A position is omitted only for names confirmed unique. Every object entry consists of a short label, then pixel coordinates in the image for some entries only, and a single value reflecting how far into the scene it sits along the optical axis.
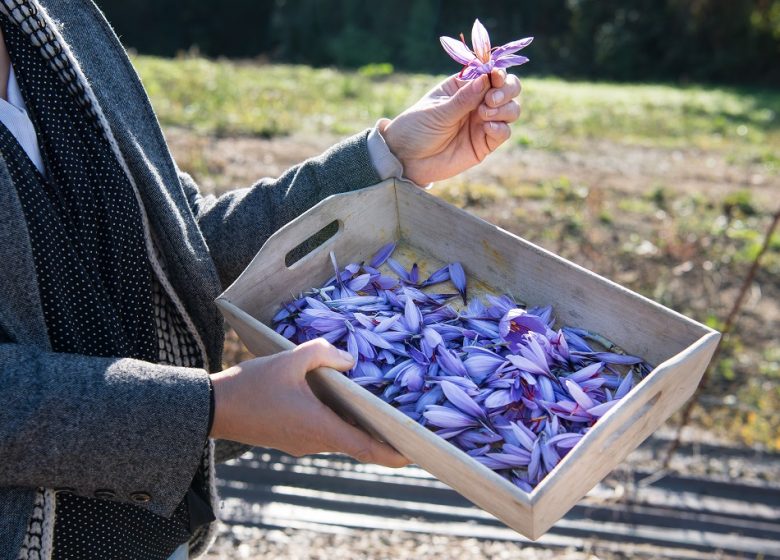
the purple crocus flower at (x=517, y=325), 1.36
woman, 1.06
